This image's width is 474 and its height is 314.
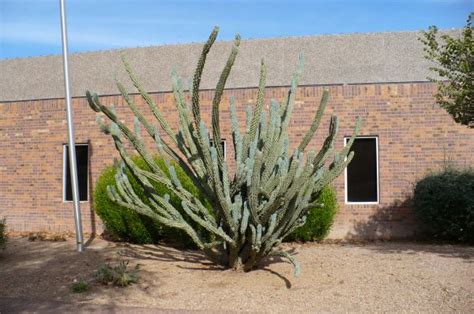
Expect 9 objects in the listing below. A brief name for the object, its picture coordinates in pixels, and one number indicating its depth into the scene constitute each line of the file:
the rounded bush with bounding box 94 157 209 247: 11.48
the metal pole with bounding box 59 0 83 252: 11.16
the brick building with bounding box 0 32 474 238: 12.62
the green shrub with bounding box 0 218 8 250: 10.09
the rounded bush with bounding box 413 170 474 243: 11.38
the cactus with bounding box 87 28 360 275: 7.75
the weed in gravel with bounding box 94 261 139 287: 7.91
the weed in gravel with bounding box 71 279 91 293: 7.71
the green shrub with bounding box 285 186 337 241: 11.97
